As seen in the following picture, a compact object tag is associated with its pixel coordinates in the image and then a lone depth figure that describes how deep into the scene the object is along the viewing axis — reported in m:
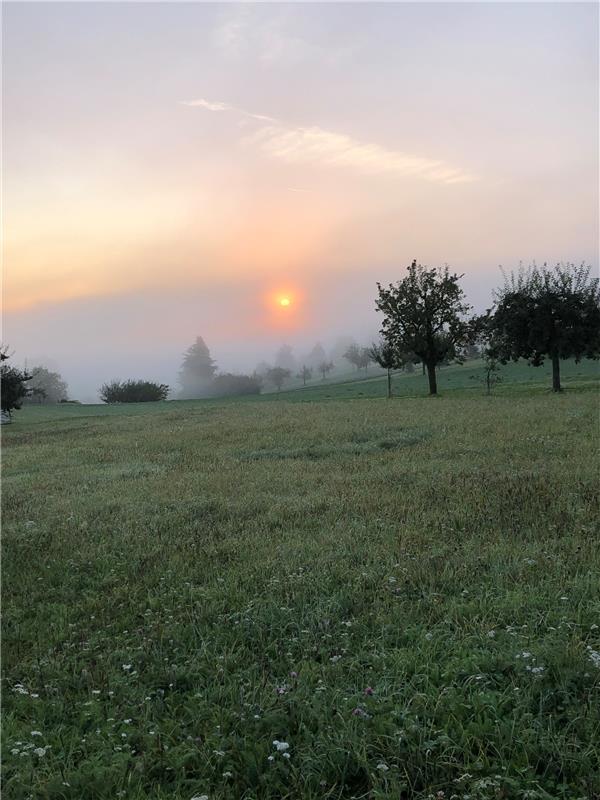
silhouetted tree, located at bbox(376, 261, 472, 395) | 44.50
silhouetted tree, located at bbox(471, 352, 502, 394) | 41.74
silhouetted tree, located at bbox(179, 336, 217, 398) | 182.88
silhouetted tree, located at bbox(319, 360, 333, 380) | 161.75
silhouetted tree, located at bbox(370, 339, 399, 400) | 47.44
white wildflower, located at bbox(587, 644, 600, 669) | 3.78
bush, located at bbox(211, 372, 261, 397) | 142.75
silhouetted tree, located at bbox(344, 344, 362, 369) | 160.05
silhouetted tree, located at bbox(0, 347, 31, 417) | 40.14
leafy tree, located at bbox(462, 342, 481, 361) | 104.38
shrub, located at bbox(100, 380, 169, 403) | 90.31
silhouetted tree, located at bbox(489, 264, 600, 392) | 36.28
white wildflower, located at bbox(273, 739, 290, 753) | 3.27
